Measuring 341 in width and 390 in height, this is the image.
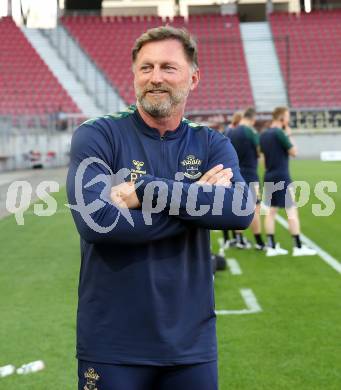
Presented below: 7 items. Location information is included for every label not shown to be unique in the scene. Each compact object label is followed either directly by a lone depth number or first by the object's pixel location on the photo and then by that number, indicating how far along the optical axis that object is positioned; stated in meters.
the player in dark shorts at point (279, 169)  10.29
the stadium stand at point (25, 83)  36.62
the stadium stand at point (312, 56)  40.72
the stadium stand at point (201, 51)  40.16
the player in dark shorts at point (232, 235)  11.22
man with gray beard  2.66
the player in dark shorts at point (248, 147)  10.72
